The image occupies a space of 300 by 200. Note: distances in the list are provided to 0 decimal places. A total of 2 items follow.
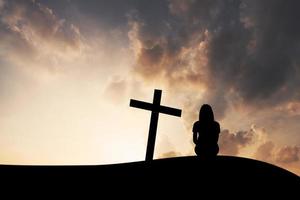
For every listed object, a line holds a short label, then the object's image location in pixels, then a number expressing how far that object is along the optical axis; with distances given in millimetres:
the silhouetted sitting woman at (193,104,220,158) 5109
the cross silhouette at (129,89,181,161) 7911
